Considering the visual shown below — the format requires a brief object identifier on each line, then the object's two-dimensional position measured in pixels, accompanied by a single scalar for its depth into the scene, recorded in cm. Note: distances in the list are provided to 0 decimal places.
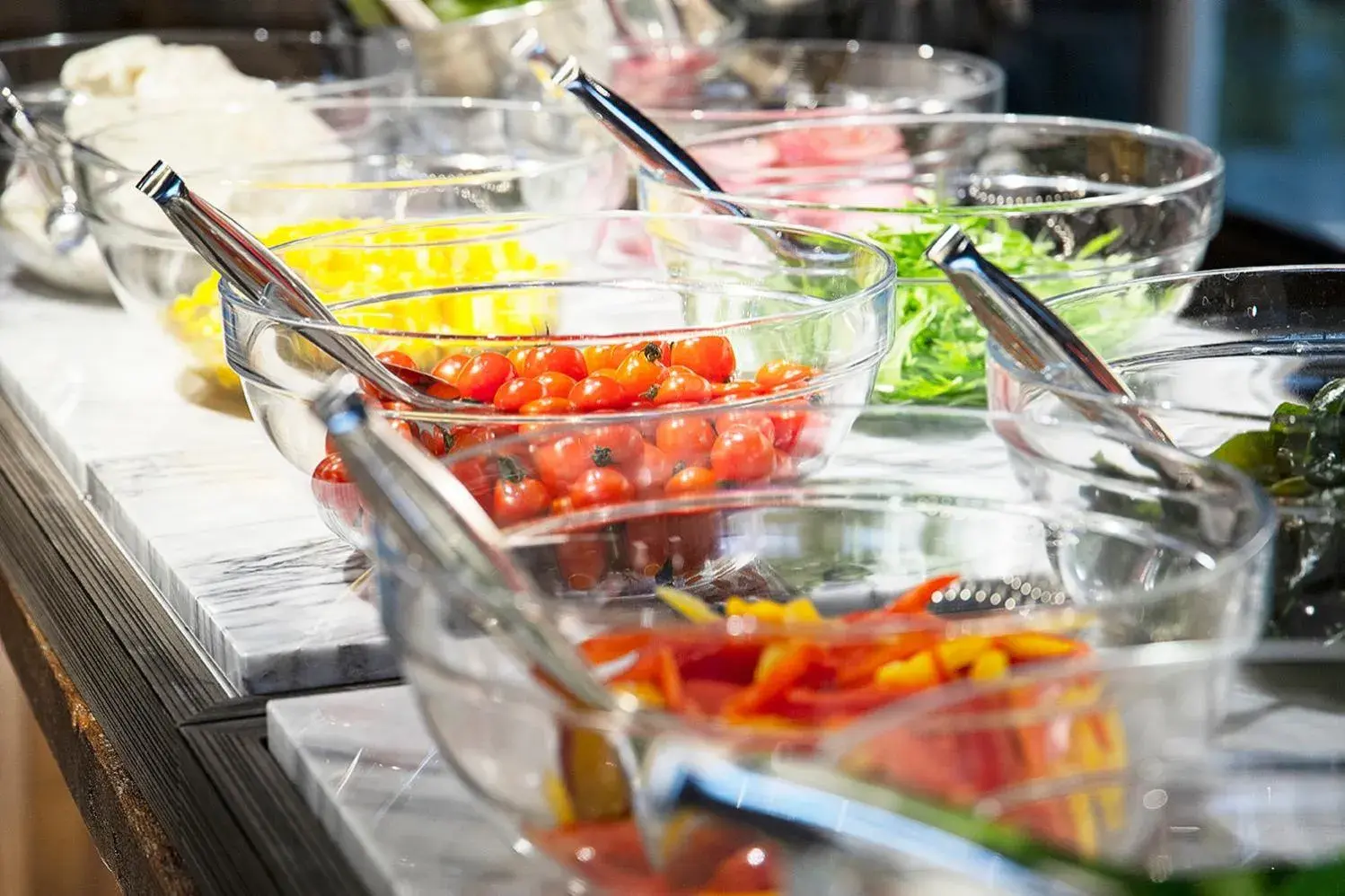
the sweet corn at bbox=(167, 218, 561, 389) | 162
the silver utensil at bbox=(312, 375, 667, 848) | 121
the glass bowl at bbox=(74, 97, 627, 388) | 182
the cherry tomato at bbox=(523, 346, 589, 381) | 150
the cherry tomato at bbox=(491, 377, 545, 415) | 149
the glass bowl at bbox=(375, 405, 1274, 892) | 116
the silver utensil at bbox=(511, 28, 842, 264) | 175
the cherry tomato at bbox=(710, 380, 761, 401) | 149
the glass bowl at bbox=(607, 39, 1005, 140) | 229
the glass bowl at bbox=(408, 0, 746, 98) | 233
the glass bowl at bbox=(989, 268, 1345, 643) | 138
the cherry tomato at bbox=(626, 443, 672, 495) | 140
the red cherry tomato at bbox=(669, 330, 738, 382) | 150
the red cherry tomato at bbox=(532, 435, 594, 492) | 137
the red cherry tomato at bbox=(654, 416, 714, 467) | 141
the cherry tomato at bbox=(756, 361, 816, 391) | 152
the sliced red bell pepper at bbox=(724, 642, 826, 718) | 121
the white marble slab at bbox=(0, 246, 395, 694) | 147
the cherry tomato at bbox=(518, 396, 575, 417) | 147
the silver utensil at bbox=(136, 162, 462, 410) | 150
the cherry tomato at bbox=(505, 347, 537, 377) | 150
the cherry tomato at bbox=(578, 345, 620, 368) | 150
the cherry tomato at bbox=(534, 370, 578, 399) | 149
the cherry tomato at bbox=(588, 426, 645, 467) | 140
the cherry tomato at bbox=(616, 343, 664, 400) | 149
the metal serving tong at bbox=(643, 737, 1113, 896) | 109
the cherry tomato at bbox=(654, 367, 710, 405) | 149
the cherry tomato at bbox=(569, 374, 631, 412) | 148
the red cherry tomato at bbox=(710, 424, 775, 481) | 138
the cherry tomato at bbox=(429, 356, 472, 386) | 150
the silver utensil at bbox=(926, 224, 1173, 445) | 143
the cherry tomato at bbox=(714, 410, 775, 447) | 140
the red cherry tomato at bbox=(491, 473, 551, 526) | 134
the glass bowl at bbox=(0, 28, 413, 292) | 208
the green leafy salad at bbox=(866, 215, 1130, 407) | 169
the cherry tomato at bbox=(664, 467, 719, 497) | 139
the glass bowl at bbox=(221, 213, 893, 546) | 149
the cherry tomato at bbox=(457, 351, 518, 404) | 150
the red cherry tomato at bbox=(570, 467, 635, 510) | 138
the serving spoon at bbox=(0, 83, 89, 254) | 200
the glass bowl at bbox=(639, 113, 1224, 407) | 169
